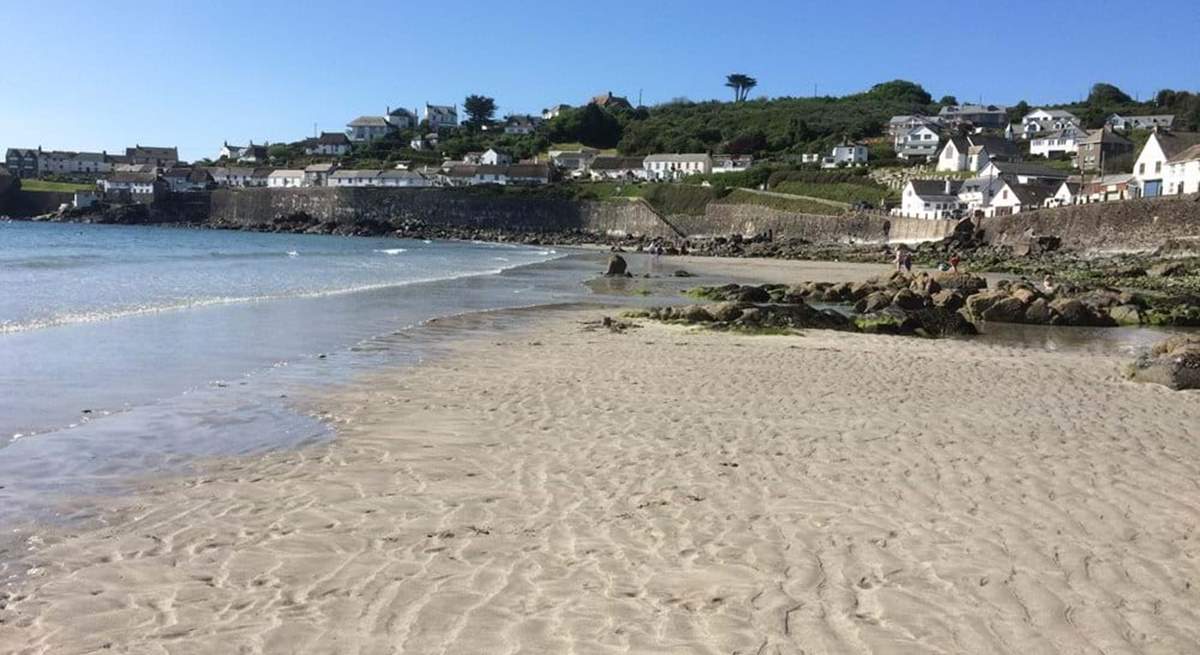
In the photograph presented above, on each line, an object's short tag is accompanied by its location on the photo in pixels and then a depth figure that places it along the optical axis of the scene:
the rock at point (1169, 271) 37.56
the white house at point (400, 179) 138.62
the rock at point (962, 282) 27.84
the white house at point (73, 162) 178.38
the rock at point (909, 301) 24.03
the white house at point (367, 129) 189.12
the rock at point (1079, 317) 23.06
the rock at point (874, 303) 23.89
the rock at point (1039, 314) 23.14
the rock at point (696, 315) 21.67
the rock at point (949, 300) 23.97
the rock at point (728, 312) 21.30
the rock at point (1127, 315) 23.31
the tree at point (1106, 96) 156.00
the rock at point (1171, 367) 13.07
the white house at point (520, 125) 188.00
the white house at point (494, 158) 147.25
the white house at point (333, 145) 176.88
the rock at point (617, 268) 43.94
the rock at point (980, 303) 23.73
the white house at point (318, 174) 147.25
